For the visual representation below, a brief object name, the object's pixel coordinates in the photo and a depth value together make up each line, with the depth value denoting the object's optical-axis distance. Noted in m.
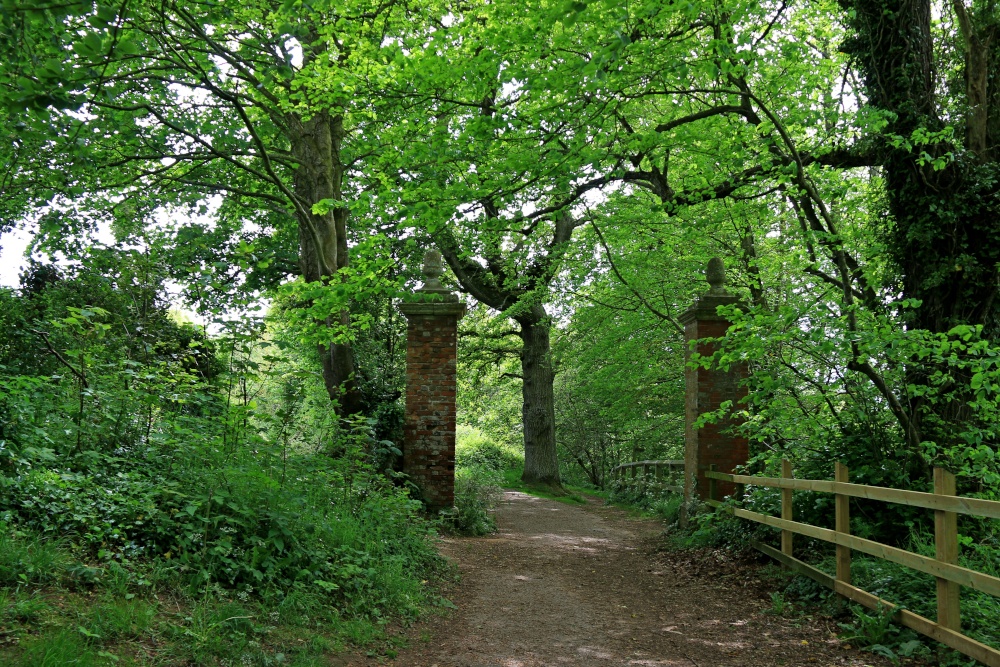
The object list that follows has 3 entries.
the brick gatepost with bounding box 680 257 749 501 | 9.96
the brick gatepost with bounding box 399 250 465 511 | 10.71
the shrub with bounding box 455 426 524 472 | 21.98
